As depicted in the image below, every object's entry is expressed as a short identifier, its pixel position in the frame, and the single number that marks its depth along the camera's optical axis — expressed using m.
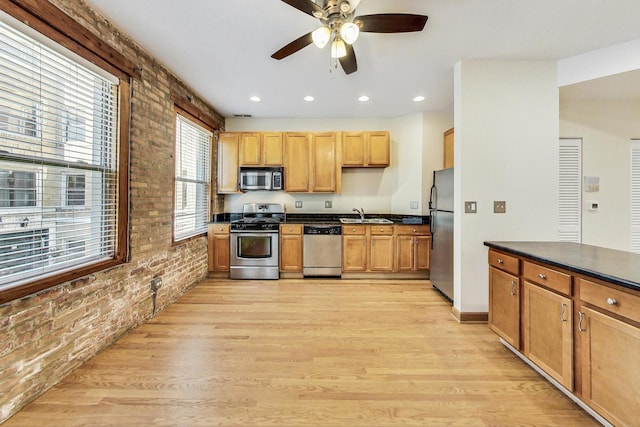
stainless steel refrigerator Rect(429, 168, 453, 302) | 3.14
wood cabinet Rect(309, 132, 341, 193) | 4.50
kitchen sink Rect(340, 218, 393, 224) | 4.34
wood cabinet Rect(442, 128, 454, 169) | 3.91
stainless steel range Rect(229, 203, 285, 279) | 4.18
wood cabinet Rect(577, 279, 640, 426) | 1.24
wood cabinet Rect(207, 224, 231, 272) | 4.22
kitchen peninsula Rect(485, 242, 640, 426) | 1.27
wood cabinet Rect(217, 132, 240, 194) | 4.54
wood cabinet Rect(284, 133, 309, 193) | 4.51
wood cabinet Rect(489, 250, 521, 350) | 2.02
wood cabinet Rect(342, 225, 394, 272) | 4.17
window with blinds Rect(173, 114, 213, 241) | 3.45
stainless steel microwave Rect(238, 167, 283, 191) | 4.49
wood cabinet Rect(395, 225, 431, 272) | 4.13
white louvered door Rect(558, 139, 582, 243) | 3.23
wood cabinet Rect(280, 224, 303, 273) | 4.22
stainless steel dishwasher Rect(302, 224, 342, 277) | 4.20
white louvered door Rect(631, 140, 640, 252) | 3.16
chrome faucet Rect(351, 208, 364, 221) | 4.56
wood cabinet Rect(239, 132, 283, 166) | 4.52
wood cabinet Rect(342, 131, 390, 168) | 4.47
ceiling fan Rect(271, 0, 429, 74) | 1.64
